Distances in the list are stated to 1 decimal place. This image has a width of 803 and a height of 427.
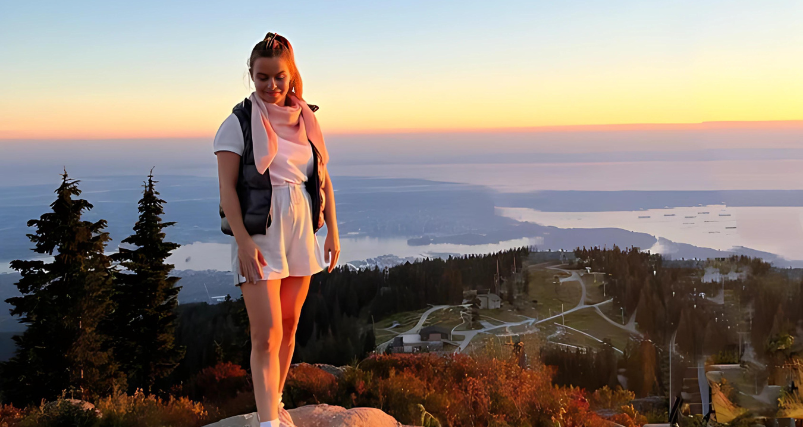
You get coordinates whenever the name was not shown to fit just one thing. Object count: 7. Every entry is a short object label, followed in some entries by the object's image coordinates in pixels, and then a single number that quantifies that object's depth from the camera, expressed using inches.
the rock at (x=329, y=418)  151.4
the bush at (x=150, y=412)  182.5
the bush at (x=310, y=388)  200.2
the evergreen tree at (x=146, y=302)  440.5
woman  119.0
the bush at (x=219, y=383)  265.3
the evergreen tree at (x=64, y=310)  379.6
